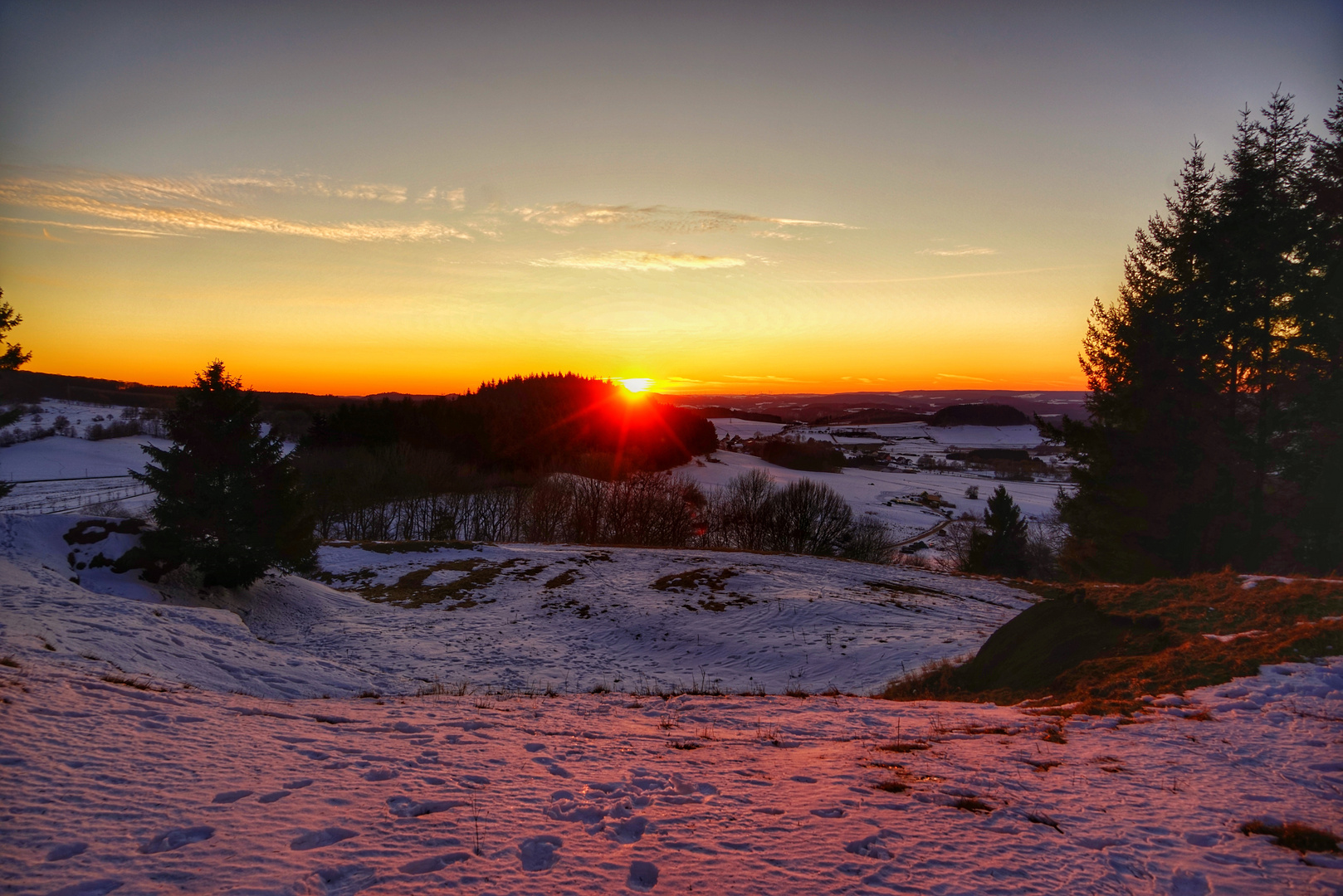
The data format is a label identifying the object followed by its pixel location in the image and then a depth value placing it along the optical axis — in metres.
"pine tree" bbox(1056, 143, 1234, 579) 21.59
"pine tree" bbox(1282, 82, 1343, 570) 19.08
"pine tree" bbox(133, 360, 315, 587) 18.14
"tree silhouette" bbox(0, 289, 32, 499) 11.29
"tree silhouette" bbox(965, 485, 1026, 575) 42.41
